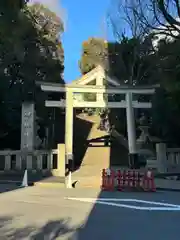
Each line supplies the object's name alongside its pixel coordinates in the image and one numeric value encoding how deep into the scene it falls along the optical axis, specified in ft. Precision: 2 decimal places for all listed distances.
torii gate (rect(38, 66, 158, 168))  100.37
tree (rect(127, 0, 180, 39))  98.07
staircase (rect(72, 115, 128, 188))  84.07
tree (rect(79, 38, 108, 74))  158.40
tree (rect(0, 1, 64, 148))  105.91
